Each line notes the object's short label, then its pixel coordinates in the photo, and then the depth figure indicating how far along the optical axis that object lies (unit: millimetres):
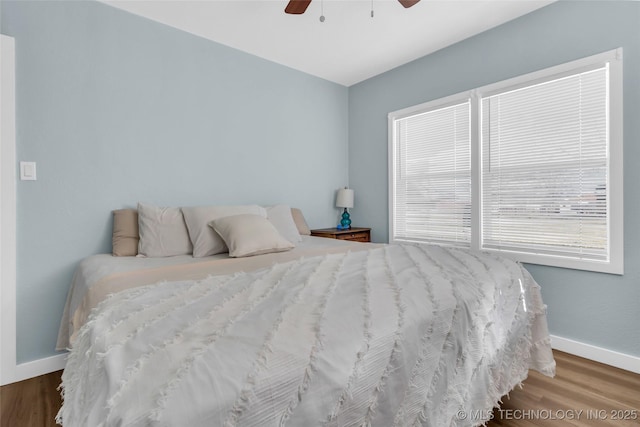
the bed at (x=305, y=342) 694
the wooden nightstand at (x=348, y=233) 3438
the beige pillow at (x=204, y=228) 2297
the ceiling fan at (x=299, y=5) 2133
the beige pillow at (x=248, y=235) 2180
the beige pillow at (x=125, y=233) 2268
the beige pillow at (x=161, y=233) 2252
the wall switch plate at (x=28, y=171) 2078
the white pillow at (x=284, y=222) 2816
